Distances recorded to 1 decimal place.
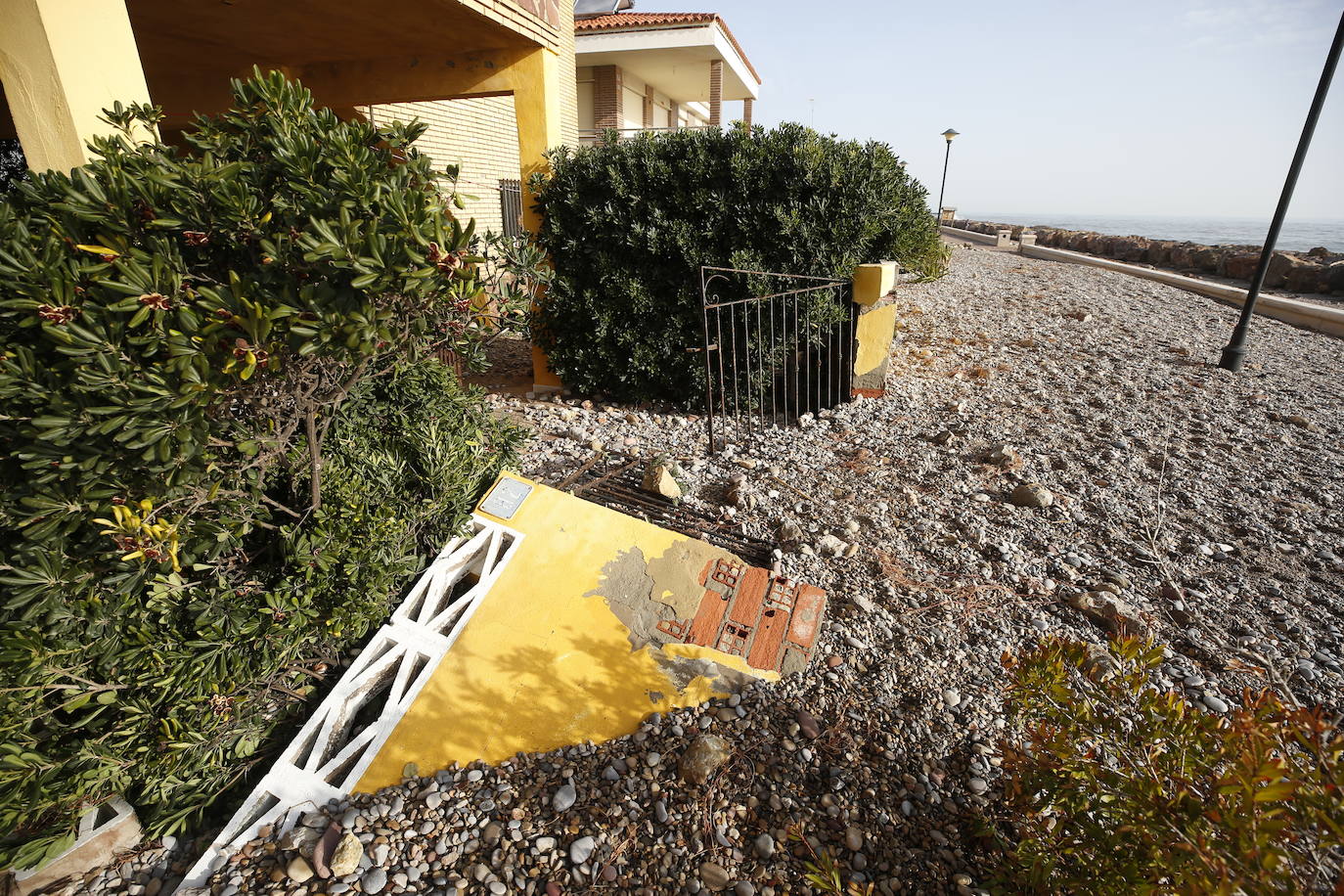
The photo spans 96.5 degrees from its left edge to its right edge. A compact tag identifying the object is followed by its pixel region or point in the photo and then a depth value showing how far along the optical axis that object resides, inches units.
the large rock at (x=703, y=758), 85.4
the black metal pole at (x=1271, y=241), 238.8
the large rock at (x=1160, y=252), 637.9
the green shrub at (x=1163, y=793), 39.3
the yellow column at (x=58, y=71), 79.0
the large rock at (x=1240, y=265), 522.6
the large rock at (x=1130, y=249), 667.4
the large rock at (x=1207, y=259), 564.1
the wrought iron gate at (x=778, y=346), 206.5
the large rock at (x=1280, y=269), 484.4
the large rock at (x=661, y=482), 154.5
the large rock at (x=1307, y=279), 463.5
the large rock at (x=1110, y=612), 112.0
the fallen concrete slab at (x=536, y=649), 88.4
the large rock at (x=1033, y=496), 154.7
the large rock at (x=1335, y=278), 452.1
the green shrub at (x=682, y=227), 203.0
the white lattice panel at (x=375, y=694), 81.5
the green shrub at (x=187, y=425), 58.9
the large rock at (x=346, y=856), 73.5
